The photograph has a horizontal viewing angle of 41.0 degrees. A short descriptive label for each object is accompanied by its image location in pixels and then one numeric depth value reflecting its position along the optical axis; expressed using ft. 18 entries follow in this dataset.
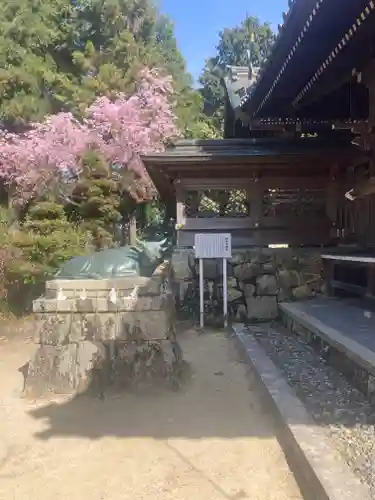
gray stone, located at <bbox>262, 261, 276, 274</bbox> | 25.84
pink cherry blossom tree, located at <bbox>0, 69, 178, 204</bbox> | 49.62
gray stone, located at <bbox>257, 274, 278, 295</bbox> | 25.73
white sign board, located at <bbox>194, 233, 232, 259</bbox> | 23.59
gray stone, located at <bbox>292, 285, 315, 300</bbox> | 25.75
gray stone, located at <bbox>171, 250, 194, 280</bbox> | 26.18
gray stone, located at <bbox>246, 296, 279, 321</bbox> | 25.61
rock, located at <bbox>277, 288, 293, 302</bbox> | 25.73
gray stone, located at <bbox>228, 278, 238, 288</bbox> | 25.96
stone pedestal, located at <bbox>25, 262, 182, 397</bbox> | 16.40
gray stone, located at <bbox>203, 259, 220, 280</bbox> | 26.13
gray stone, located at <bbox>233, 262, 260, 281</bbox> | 25.81
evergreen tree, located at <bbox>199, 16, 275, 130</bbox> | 122.11
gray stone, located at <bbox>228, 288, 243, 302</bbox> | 25.94
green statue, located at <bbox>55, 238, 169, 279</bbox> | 18.89
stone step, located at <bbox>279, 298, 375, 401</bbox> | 12.85
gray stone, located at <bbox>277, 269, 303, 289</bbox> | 25.79
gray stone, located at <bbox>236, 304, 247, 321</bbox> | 25.80
